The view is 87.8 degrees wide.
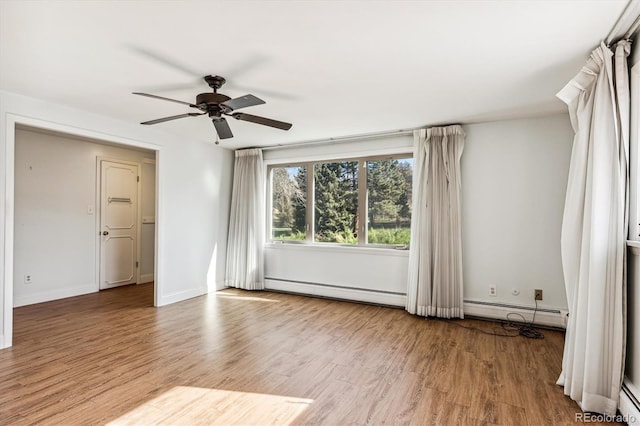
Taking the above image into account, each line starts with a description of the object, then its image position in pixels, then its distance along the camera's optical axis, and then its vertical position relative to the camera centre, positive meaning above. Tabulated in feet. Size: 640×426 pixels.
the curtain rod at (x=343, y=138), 14.61 +3.46
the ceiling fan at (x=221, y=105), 8.28 +2.70
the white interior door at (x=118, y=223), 17.79 -0.82
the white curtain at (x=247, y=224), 17.62 -0.79
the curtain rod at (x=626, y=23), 5.85 +3.63
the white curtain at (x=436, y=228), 13.14 -0.64
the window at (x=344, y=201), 15.15 +0.49
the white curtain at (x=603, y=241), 6.67 -0.55
